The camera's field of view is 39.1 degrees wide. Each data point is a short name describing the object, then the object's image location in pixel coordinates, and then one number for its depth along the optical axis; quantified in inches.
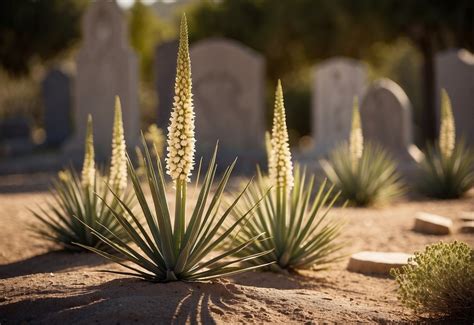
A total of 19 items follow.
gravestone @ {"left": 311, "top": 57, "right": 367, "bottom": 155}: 627.2
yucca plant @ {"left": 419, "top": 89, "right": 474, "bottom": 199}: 370.9
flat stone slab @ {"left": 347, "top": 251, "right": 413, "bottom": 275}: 212.5
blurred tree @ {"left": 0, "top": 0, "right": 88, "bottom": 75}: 1092.5
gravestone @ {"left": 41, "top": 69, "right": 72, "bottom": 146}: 776.7
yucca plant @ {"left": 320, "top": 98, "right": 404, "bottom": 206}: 342.6
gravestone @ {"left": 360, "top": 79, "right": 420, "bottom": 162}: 488.1
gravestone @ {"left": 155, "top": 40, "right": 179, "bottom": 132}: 576.1
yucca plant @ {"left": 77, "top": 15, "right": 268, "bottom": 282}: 152.2
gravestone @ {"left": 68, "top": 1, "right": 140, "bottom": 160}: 545.3
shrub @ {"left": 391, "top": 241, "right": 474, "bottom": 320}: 157.1
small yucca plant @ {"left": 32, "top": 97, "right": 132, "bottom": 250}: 216.5
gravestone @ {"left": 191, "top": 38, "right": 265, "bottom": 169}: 540.1
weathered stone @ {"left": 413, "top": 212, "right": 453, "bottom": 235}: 275.0
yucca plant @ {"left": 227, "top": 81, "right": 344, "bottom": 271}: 194.1
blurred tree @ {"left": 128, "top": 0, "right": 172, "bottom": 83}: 1188.5
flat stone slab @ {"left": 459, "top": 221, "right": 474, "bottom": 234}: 279.0
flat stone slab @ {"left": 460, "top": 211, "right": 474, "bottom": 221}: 299.1
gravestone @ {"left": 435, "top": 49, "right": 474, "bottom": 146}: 522.0
